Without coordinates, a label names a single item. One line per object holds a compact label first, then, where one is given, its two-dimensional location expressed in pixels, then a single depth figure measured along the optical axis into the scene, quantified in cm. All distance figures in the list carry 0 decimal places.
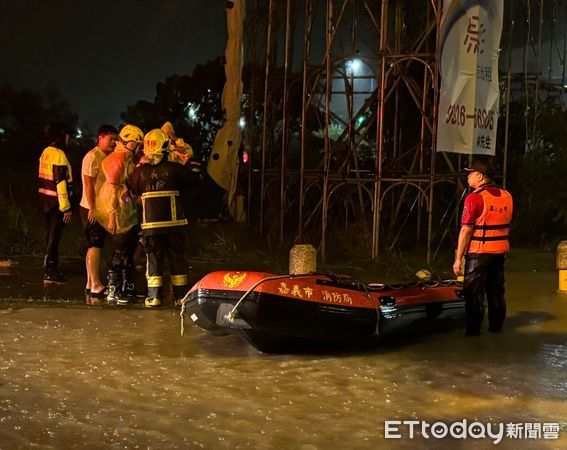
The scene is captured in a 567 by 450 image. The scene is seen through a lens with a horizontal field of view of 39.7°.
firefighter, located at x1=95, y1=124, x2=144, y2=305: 801
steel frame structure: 1207
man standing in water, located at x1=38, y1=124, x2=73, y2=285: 896
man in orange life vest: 688
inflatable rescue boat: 591
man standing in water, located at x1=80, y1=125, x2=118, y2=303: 820
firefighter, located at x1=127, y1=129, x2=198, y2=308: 761
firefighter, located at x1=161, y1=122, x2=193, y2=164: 795
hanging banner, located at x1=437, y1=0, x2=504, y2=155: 1036
